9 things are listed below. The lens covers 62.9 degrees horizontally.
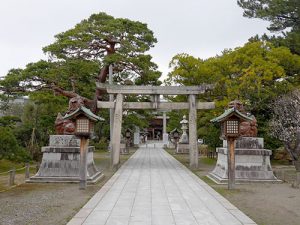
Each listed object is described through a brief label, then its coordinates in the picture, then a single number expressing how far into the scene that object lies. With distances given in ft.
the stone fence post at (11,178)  32.83
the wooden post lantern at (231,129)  31.72
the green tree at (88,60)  50.40
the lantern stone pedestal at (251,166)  36.46
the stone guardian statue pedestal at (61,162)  35.49
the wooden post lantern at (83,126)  31.51
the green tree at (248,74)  50.29
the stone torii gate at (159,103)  51.36
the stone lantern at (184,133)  94.79
